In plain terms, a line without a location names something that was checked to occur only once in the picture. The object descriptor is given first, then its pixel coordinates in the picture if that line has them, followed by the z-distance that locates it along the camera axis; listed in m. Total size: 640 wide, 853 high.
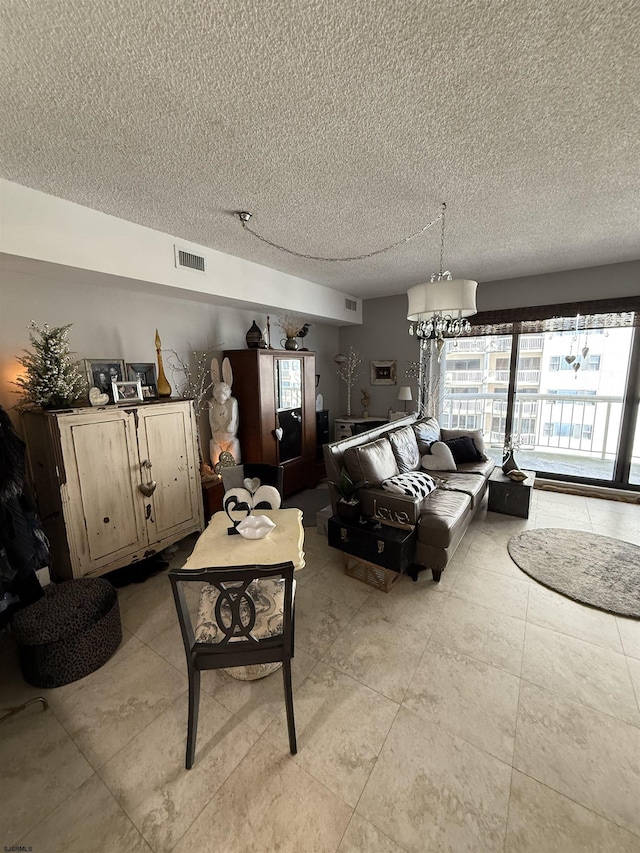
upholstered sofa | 2.48
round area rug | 2.29
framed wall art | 5.27
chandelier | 2.18
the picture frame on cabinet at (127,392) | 2.45
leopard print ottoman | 1.65
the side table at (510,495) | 3.47
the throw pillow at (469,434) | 4.03
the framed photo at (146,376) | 2.87
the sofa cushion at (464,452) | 3.92
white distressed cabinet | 2.12
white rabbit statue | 3.47
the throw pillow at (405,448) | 3.26
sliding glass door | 3.99
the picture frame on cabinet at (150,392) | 2.83
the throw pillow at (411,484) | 2.65
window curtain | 3.70
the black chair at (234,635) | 1.19
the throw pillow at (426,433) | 3.88
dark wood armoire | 3.61
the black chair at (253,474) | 2.46
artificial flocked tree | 2.10
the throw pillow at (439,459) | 3.68
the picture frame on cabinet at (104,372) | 2.63
